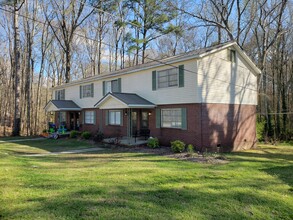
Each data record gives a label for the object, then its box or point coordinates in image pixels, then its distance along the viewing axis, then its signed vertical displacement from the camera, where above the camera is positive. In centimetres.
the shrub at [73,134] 2014 -119
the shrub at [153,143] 1426 -142
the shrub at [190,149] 1243 -160
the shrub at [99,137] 1736 -127
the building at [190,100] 1364 +114
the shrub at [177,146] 1275 -148
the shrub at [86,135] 1888 -121
